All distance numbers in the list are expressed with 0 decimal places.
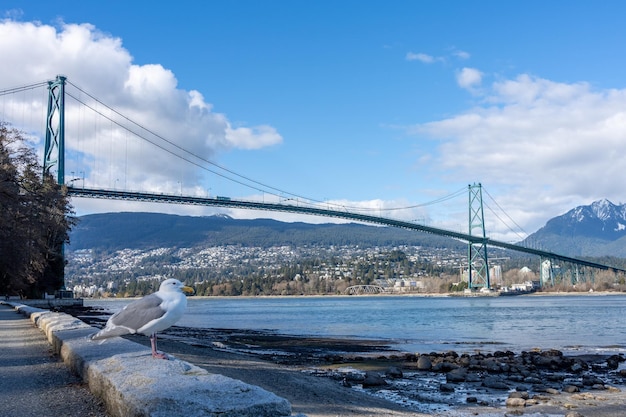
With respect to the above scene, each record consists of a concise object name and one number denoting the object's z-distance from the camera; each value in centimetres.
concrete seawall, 338
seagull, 462
